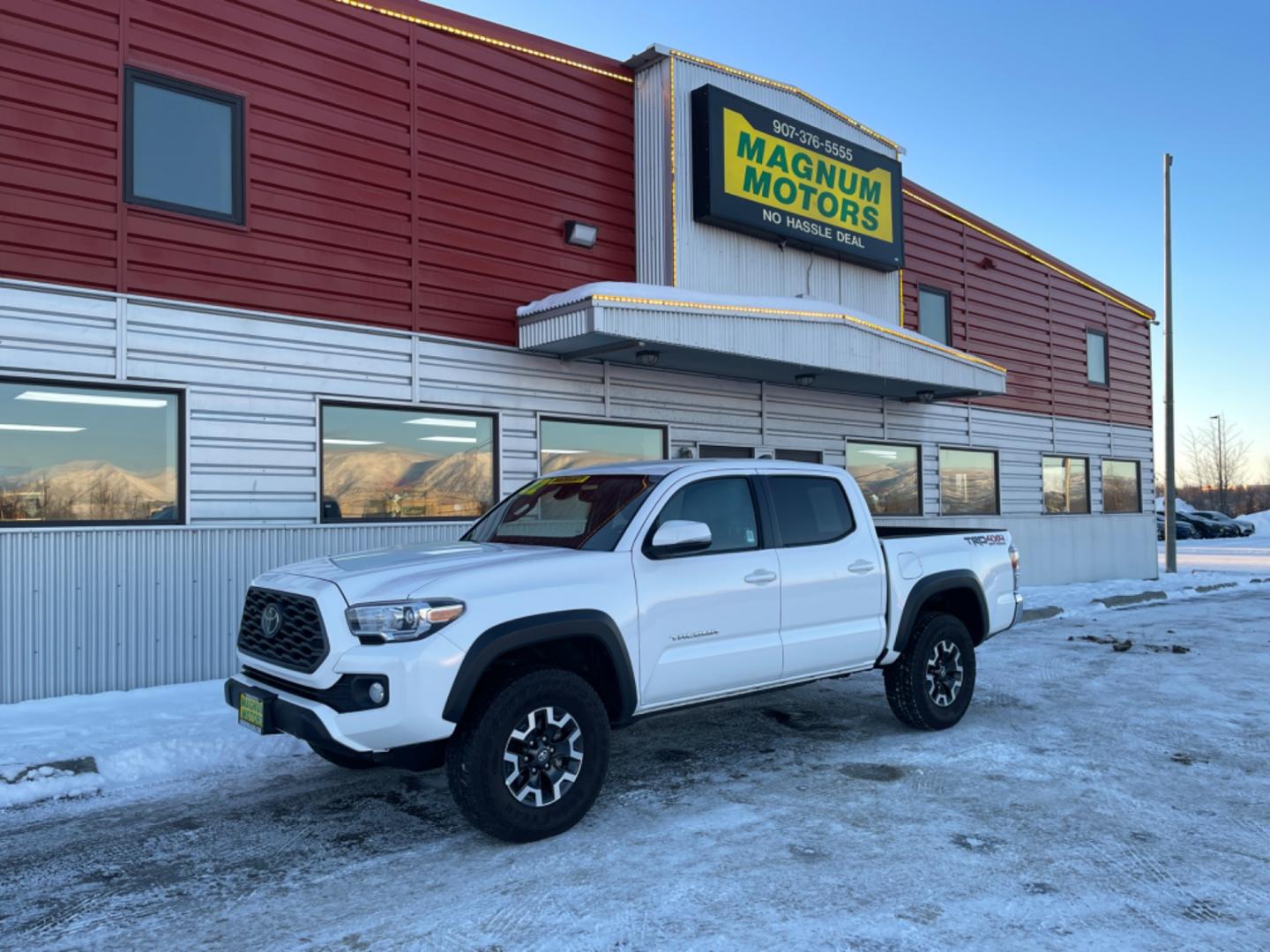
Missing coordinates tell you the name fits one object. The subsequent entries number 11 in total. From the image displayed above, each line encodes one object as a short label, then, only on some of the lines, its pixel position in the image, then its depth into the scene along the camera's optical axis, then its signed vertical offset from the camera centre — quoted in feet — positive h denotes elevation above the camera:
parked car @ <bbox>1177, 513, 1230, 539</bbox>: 138.41 -6.36
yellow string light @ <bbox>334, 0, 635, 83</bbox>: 32.91 +16.83
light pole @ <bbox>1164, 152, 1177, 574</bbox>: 69.31 +5.93
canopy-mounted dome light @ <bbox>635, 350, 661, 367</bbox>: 37.04 +5.25
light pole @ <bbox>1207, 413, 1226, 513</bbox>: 218.18 +5.51
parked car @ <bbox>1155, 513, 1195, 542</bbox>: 136.67 -6.49
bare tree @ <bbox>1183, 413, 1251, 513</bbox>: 220.43 +2.51
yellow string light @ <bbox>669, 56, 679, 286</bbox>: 39.04 +10.04
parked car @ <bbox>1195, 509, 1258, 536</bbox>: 139.54 -6.02
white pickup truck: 14.40 -2.33
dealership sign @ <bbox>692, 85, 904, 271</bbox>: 39.96 +14.13
